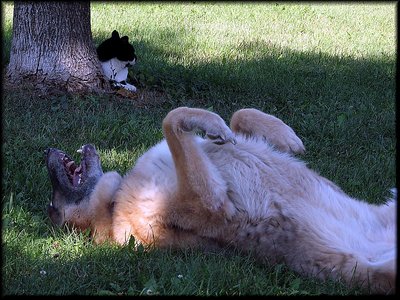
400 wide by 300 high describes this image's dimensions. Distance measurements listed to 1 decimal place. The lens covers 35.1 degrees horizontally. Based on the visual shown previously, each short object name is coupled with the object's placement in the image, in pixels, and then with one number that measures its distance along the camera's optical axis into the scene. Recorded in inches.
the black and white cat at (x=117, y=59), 274.4
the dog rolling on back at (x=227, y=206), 144.0
